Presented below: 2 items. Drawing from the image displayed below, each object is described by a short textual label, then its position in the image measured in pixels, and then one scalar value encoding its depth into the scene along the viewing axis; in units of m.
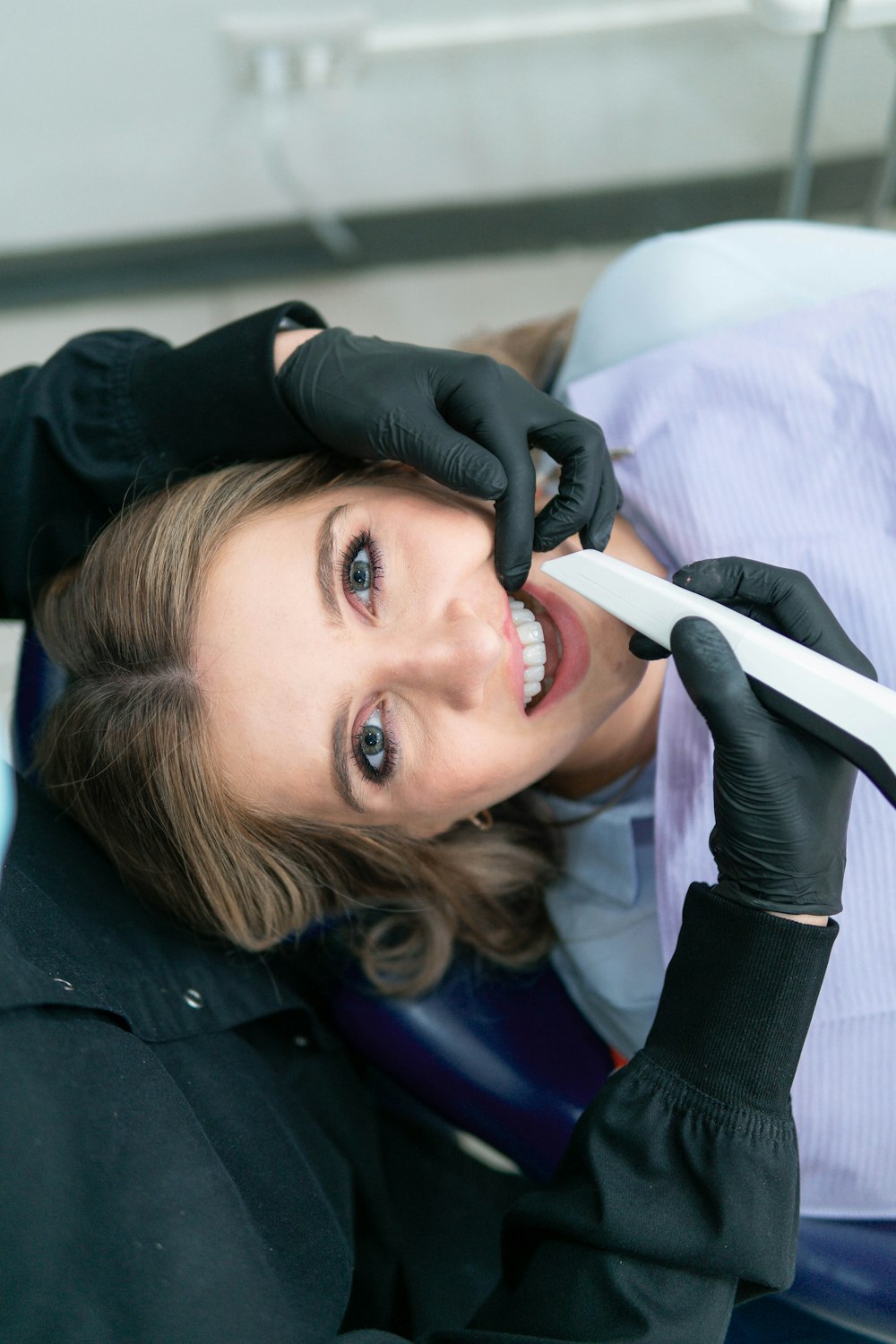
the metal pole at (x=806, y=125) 1.35
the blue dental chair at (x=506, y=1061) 0.92
